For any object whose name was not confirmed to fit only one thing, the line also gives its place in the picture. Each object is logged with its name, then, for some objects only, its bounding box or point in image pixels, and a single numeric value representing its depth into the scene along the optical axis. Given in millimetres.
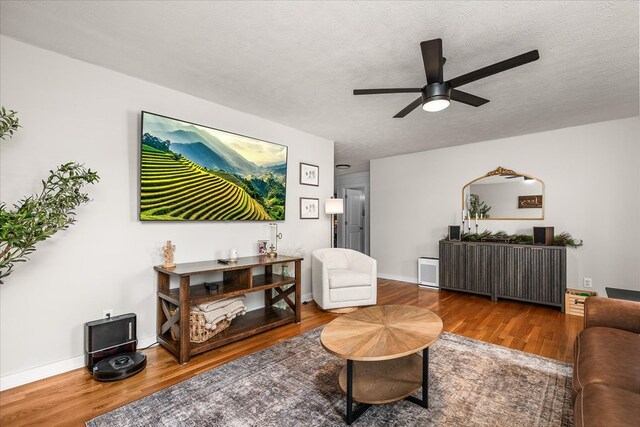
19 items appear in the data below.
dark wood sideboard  4008
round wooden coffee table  1725
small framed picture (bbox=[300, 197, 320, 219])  4387
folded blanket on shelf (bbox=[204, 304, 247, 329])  2754
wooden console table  2535
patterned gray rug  1791
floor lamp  4496
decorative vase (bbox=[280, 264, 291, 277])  3643
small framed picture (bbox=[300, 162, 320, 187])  4379
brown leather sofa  1193
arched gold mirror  4527
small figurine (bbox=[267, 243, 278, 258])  3576
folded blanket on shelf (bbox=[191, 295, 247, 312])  2748
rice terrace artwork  2803
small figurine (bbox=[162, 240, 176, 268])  2812
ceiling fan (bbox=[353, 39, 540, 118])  1862
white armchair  3750
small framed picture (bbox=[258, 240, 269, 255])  3666
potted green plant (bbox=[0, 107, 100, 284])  1758
